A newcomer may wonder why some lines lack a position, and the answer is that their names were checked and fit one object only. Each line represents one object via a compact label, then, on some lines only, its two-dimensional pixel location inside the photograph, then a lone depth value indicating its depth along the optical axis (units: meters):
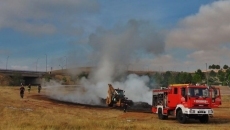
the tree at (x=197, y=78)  127.30
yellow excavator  49.34
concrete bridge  151.50
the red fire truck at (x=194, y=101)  29.66
